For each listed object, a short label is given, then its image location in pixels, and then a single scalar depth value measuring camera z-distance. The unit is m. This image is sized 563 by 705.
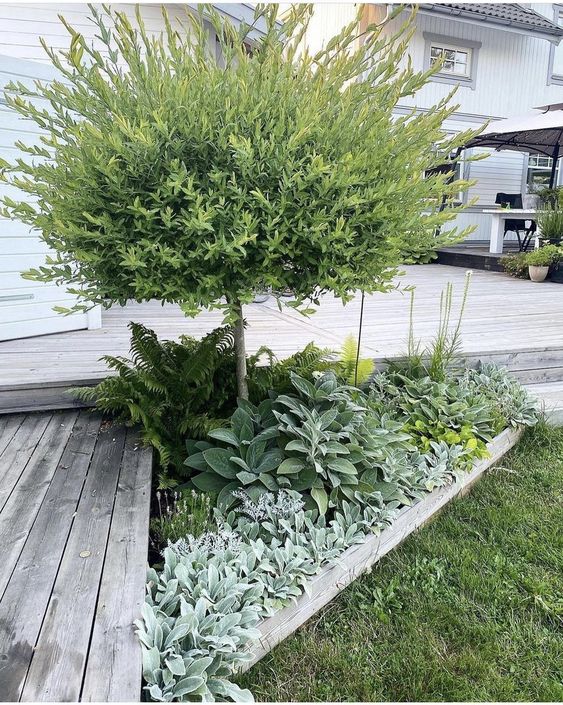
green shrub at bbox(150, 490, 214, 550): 2.01
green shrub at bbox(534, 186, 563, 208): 9.46
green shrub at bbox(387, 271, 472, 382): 3.29
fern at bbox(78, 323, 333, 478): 2.52
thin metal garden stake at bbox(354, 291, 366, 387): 2.98
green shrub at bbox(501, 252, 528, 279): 8.29
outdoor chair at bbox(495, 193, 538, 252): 9.92
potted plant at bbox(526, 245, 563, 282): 7.74
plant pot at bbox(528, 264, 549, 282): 7.85
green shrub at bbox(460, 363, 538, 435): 3.15
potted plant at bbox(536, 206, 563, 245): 7.86
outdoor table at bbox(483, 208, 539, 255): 9.03
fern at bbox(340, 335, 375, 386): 3.05
